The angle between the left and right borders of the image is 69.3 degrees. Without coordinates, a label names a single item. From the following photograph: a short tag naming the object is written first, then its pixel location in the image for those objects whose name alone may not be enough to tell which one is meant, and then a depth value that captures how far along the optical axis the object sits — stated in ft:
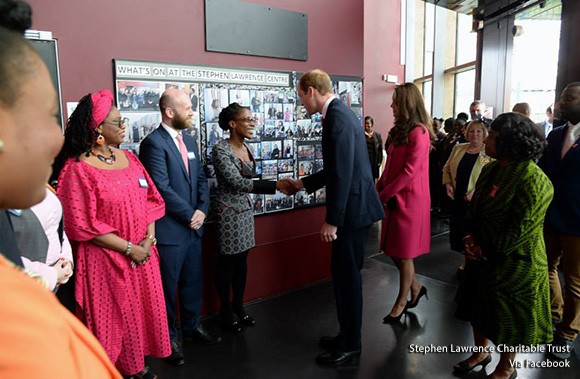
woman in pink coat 9.99
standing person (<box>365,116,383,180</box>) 22.38
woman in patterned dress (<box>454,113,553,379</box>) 6.95
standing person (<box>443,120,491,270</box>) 12.91
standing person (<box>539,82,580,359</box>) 9.06
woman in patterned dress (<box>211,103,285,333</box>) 9.69
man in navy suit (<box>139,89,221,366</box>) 8.55
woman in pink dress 7.01
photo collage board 9.37
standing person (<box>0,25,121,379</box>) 1.49
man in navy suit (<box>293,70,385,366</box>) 8.10
